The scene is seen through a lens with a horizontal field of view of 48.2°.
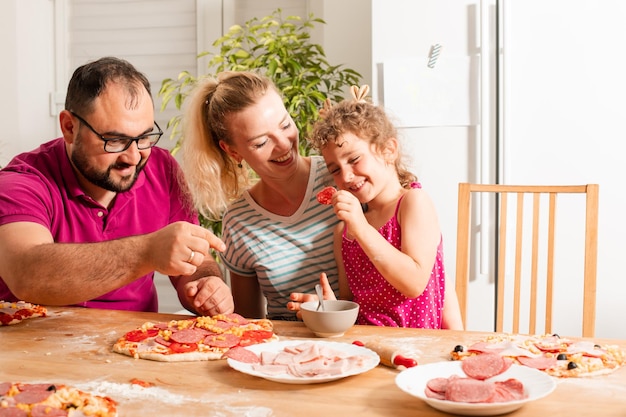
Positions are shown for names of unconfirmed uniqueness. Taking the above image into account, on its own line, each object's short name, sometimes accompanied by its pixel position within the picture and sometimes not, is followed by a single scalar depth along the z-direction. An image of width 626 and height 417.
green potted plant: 3.46
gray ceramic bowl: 1.54
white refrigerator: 3.03
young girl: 1.91
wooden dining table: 1.14
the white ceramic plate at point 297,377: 1.25
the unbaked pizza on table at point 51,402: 1.08
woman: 2.13
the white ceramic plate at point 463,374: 1.07
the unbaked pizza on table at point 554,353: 1.29
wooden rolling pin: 1.34
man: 1.65
